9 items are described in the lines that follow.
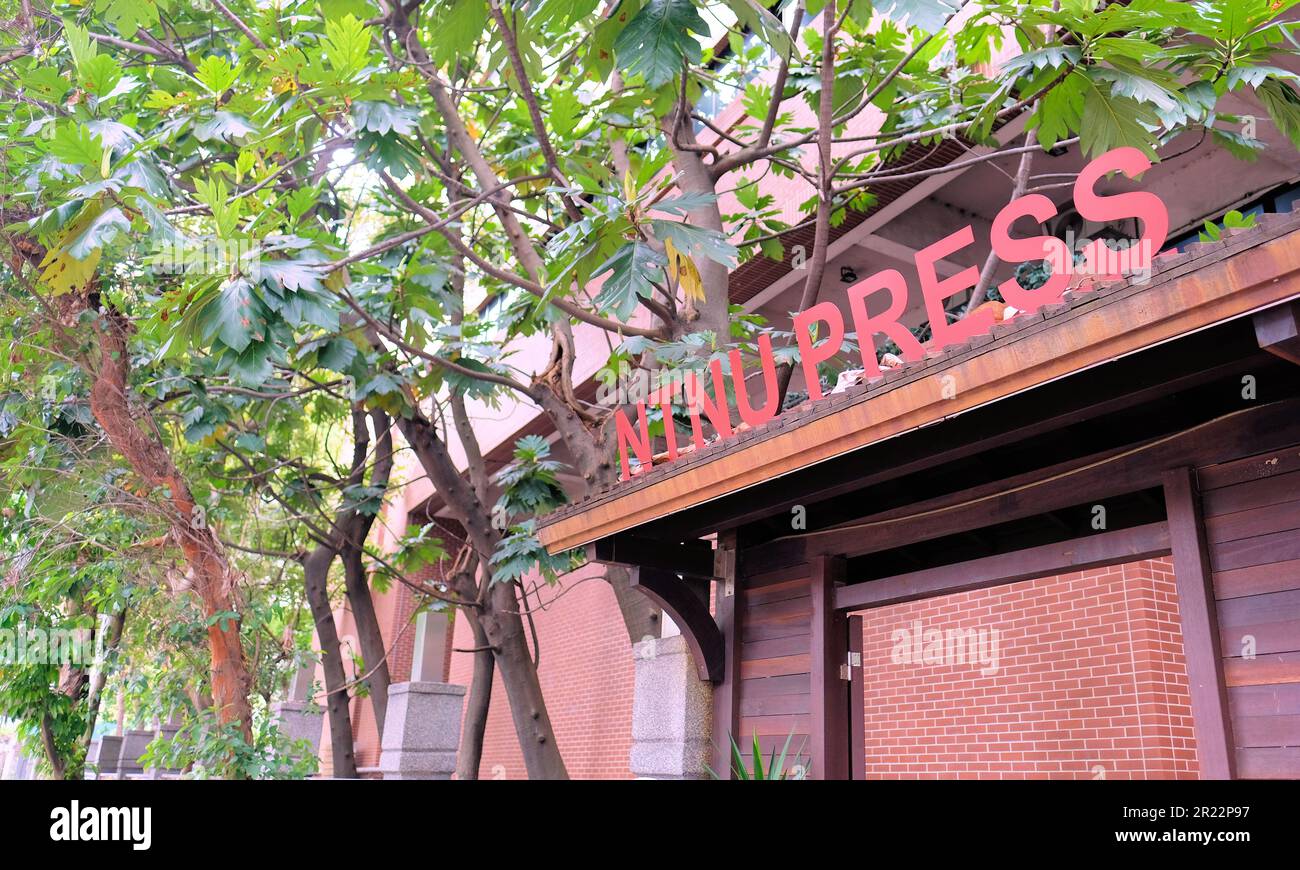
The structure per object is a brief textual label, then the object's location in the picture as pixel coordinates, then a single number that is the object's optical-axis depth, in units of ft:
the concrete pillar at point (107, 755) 74.59
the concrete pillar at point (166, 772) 52.29
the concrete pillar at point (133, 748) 69.66
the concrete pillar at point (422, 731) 31.32
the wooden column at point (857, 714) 19.29
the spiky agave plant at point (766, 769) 17.37
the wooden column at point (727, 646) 20.03
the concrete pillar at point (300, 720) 46.08
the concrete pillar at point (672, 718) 20.07
